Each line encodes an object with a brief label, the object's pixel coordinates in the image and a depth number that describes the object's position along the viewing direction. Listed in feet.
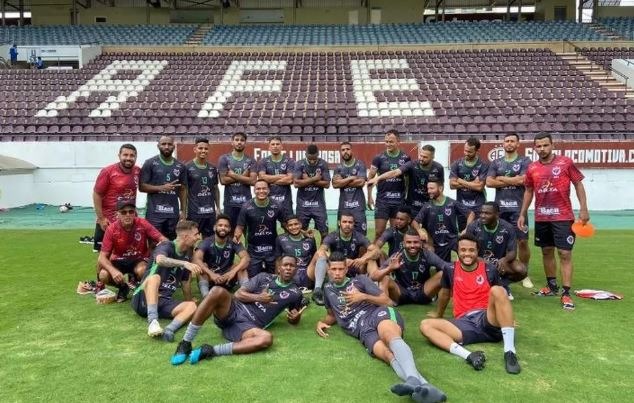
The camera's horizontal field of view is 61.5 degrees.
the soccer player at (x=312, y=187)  25.82
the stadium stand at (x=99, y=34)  88.58
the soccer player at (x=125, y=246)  20.30
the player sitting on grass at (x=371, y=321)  12.44
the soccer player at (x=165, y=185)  23.43
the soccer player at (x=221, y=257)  20.42
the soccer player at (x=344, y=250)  20.97
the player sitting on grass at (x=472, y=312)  14.75
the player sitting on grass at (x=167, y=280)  17.57
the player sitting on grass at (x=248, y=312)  15.06
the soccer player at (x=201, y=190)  24.54
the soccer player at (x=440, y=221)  22.75
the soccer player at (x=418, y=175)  24.97
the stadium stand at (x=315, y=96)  53.31
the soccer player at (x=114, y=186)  22.75
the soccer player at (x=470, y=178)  23.88
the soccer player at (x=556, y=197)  20.76
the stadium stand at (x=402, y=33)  86.17
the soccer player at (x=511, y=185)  23.27
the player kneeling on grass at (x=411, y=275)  19.61
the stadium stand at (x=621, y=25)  88.52
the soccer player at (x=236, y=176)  25.36
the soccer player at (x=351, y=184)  25.90
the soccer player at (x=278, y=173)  25.71
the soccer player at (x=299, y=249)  22.75
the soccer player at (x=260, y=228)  23.54
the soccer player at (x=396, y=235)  21.63
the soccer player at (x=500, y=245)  20.94
